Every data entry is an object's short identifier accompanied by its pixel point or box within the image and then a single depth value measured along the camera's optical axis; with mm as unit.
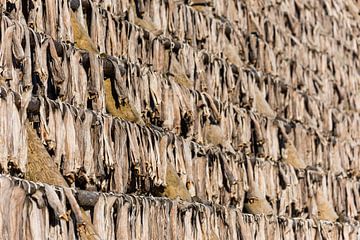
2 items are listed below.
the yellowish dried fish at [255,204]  13039
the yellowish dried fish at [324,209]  15336
